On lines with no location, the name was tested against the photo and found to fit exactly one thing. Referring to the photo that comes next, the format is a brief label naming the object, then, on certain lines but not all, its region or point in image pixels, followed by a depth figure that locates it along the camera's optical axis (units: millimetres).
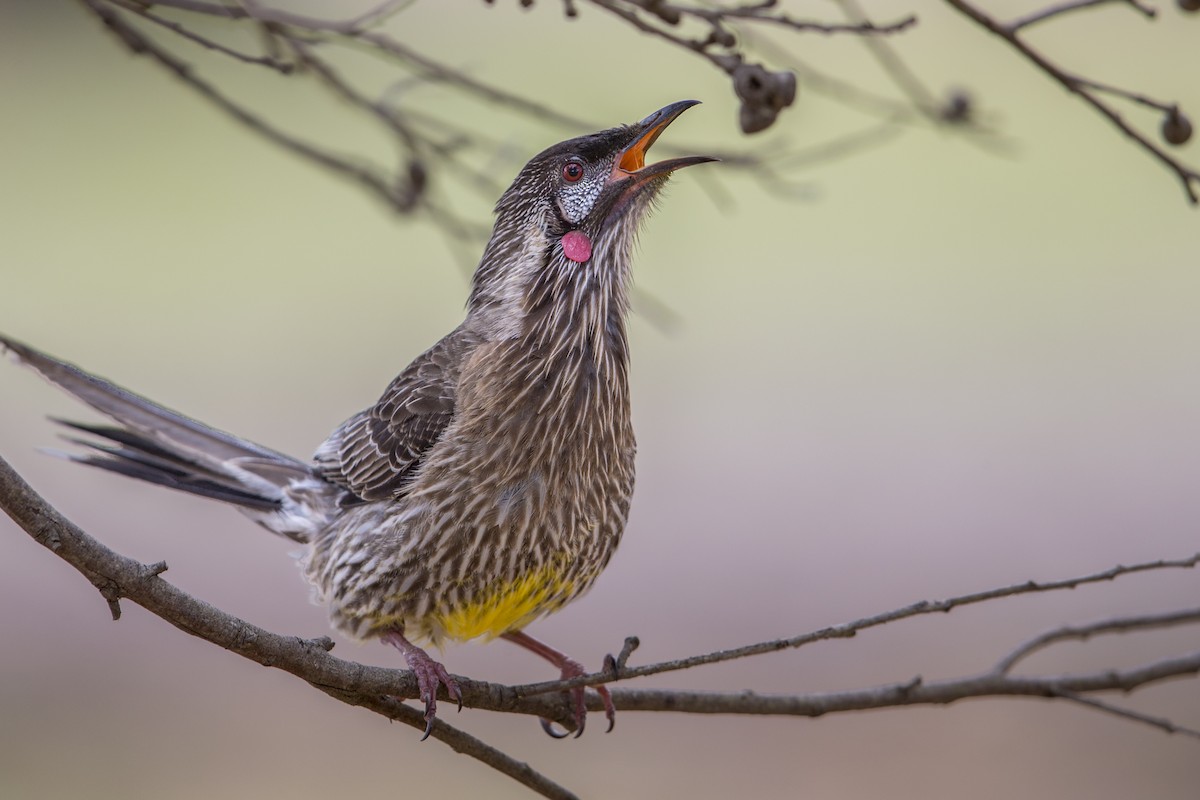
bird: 7191
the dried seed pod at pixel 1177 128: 5969
